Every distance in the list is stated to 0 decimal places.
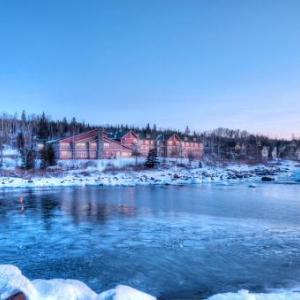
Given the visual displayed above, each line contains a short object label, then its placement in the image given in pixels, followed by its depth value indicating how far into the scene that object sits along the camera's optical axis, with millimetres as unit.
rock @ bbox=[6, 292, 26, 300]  6574
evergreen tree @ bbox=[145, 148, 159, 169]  70375
